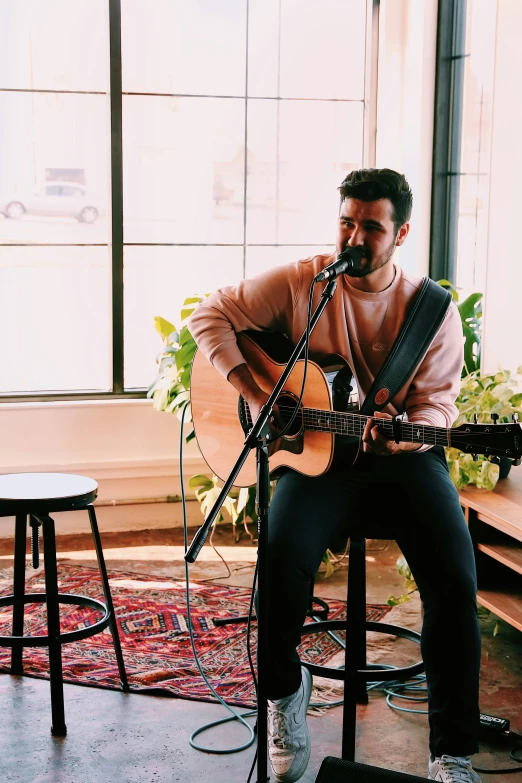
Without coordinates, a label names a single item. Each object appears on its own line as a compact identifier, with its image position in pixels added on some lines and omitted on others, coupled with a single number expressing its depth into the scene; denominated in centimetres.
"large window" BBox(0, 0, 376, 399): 414
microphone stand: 181
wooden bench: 272
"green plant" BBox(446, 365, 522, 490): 289
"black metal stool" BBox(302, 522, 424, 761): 226
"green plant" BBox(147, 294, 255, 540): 374
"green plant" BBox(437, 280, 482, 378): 366
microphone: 193
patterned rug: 274
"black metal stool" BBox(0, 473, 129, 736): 242
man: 208
